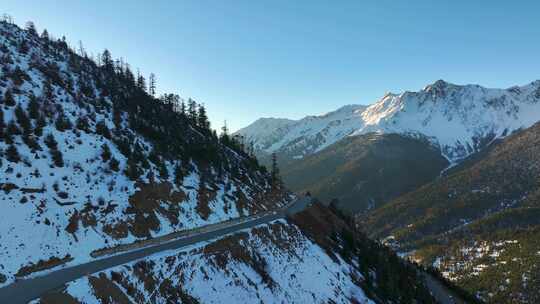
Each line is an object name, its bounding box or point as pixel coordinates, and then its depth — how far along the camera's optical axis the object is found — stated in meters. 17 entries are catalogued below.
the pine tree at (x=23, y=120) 47.97
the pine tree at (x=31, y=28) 97.74
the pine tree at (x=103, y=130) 58.69
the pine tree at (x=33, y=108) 51.67
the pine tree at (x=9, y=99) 51.28
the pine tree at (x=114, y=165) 51.11
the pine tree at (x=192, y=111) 122.28
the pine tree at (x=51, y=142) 47.69
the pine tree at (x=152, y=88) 119.32
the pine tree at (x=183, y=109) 120.99
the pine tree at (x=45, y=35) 96.68
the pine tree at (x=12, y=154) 41.18
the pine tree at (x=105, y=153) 52.28
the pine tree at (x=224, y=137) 123.16
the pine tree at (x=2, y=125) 44.02
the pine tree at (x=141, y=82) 116.65
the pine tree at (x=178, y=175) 58.57
